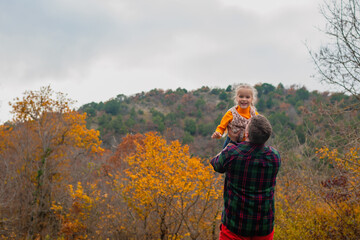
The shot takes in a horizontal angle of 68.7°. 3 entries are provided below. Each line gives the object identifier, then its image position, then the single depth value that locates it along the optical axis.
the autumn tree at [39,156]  10.29
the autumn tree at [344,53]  5.31
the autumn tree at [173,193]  6.62
